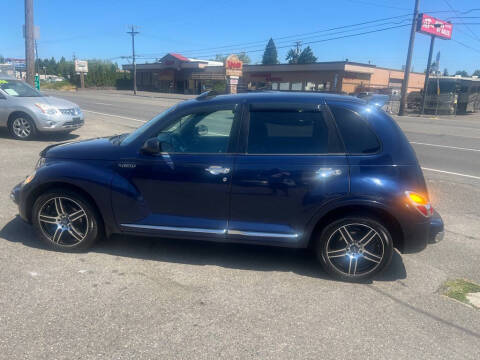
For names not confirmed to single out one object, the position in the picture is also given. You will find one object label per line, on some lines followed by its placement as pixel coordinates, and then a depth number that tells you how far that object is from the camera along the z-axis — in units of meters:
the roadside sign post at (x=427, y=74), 31.09
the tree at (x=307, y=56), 114.50
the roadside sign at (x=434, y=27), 31.22
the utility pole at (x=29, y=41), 15.27
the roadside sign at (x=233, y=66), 45.91
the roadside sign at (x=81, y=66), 76.25
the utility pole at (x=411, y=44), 28.55
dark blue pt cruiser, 3.62
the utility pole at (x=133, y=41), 63.70
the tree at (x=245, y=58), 127.96
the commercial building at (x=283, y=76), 44.55
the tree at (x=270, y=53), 129.25
